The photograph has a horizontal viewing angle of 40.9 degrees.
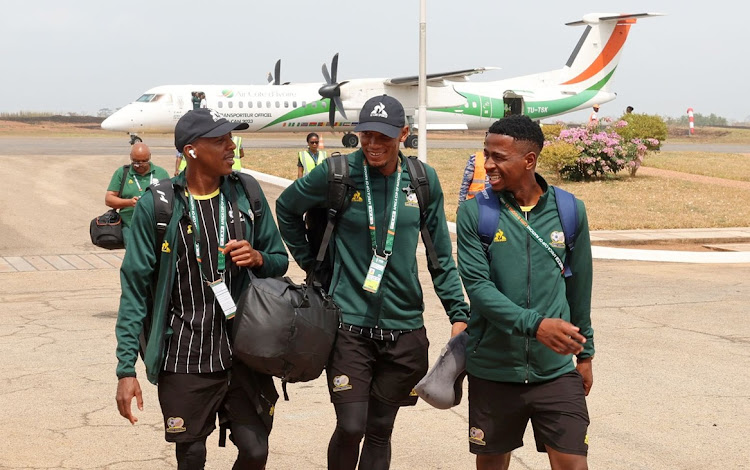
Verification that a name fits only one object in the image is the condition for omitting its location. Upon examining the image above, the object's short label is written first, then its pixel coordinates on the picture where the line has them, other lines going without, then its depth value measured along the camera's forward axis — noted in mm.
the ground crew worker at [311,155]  14266
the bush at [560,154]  26609
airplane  40938
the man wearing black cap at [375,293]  4555
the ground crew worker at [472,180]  10336
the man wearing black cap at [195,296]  4180
